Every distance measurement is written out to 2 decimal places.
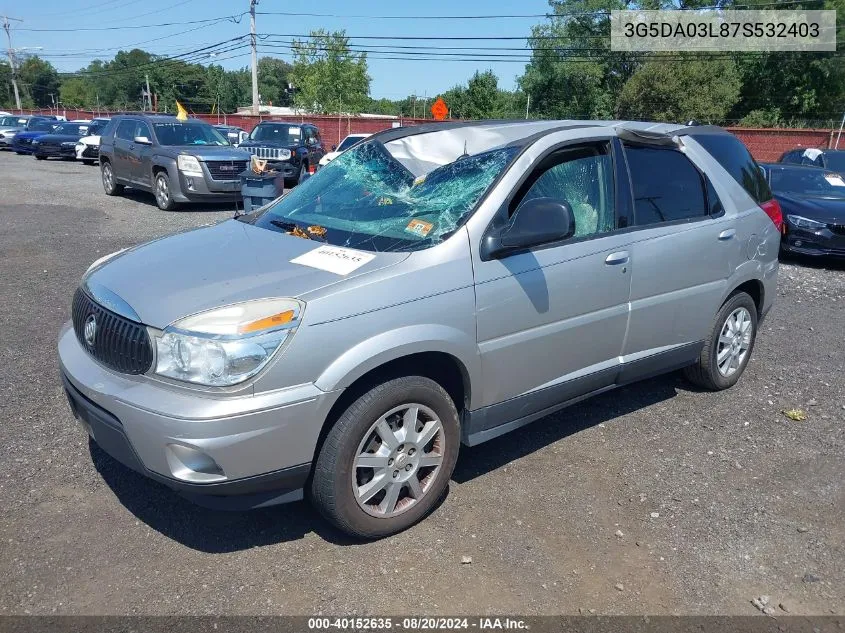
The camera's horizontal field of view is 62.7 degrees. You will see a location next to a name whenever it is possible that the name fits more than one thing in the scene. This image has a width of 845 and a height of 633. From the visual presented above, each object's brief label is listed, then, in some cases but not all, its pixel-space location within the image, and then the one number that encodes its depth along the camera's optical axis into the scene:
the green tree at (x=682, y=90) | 39.38
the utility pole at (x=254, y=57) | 40.05
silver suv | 2.83
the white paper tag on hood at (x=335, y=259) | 3.16
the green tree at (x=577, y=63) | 47.94
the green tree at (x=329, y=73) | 54.06
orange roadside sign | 15.03
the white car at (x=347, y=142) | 17.79
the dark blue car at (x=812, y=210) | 9.80
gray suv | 13.11
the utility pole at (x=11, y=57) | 69.84
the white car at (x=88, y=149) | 25.17
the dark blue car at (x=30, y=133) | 28.31
